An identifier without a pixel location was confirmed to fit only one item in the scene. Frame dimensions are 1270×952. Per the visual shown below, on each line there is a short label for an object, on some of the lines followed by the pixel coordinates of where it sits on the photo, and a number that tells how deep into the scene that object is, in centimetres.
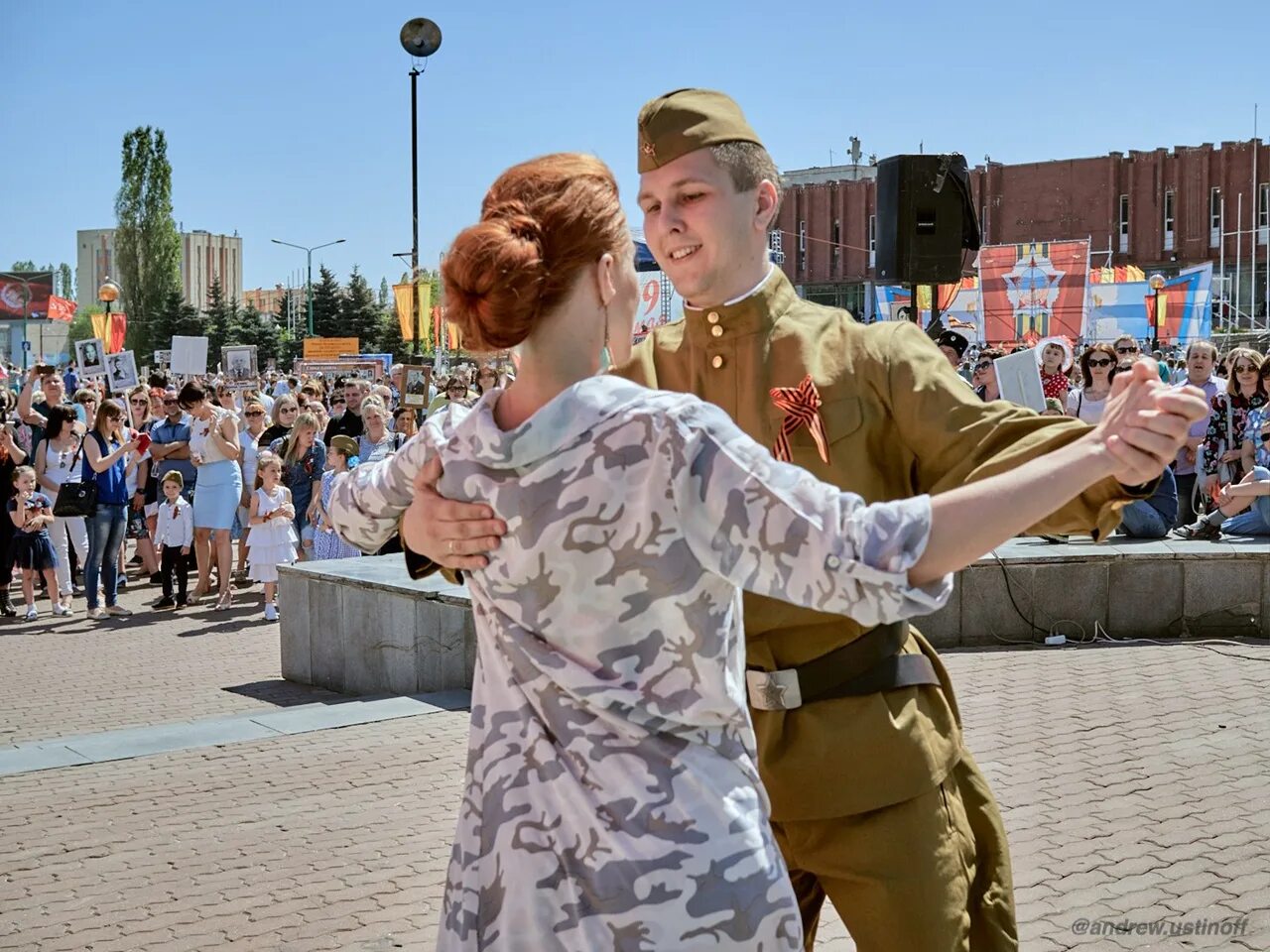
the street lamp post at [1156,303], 3412
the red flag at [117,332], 3206
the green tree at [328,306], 7181
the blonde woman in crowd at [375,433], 1314
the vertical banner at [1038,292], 3462
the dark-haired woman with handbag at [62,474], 1343
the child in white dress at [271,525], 1298
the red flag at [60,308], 6659
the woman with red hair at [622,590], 185
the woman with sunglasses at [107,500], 1329
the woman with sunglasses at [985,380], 1488
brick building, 6334
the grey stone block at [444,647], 861
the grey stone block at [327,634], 968
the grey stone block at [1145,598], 1013
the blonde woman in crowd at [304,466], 1345
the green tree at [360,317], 7119
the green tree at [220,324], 7250
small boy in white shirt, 1381
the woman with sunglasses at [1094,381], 1242
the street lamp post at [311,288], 7100
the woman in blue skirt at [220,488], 1374
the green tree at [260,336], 7325
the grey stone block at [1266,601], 1012
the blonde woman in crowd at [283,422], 1459
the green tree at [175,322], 7394
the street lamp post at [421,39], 2328
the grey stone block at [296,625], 1007
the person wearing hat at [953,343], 1387
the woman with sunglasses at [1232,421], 1214
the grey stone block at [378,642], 902
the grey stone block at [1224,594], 1012
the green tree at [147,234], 8694
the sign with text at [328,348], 5969
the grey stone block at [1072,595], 1009
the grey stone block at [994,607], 1000
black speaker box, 991
